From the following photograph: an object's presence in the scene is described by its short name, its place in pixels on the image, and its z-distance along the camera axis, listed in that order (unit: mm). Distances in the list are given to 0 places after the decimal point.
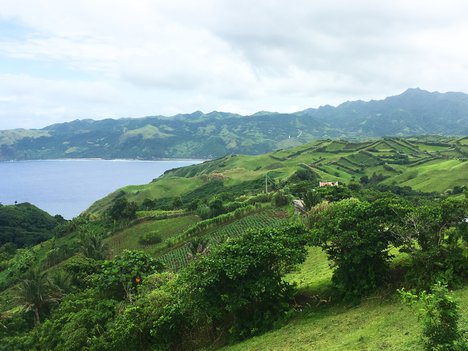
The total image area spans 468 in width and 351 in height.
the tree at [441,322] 10641
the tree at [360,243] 19062
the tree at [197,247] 47750
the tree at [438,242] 17344
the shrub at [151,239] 74500
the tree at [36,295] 38209
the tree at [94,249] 54281
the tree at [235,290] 19594
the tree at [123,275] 30219
